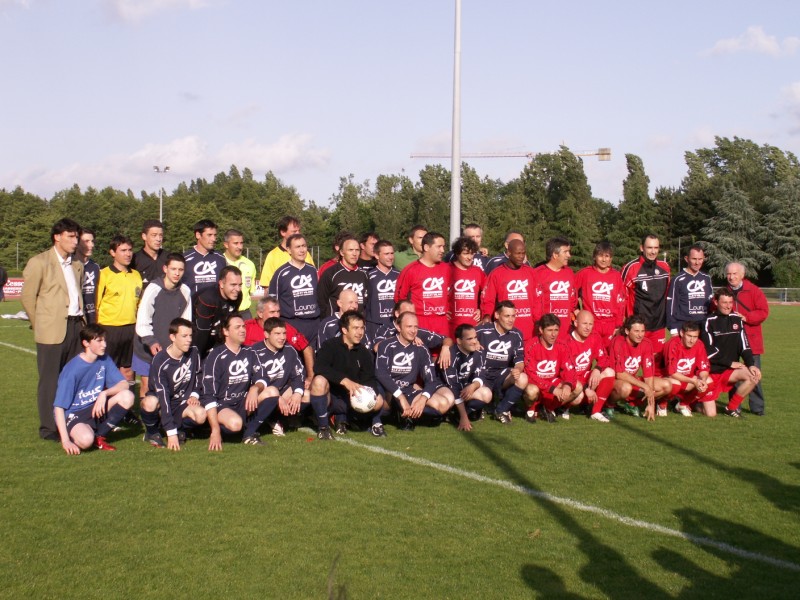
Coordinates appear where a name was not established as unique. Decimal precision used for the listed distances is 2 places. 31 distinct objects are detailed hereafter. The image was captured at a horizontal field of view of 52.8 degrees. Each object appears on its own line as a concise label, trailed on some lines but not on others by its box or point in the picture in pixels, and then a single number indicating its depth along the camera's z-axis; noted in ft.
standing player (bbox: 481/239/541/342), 29.14
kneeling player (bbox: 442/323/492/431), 27.48
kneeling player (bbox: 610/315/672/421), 29.32
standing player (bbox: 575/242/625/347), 31.04
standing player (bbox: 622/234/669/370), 32.14
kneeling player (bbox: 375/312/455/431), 26.27
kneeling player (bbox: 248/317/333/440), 25.12
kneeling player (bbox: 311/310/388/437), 25.27
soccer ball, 25.22
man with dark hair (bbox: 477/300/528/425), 28.22
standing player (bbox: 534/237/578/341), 30.17
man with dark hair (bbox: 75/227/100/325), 26.78
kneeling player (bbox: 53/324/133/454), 23.00
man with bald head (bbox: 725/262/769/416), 30.68
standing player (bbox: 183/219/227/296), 28.37
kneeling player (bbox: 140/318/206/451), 23.70
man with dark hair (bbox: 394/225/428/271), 31.71
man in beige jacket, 24.03
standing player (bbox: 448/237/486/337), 28.89
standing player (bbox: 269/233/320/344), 28.07
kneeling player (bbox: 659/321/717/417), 30.01
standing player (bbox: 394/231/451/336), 28.17
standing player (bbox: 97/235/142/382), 27.48
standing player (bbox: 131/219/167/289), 28.99
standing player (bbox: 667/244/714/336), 31.89
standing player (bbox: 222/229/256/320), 29.66
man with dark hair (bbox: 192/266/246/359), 26.32
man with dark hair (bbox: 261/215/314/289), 30.94
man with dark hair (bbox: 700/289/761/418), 30.68
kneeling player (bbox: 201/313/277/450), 24.25
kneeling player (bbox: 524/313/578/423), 28.45
